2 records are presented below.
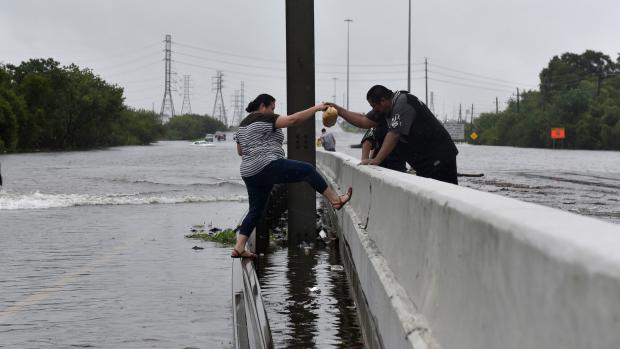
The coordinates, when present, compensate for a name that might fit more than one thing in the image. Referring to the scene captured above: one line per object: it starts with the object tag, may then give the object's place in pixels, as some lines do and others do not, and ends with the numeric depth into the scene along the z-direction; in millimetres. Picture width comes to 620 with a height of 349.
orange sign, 127725
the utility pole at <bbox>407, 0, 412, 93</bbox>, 63781
